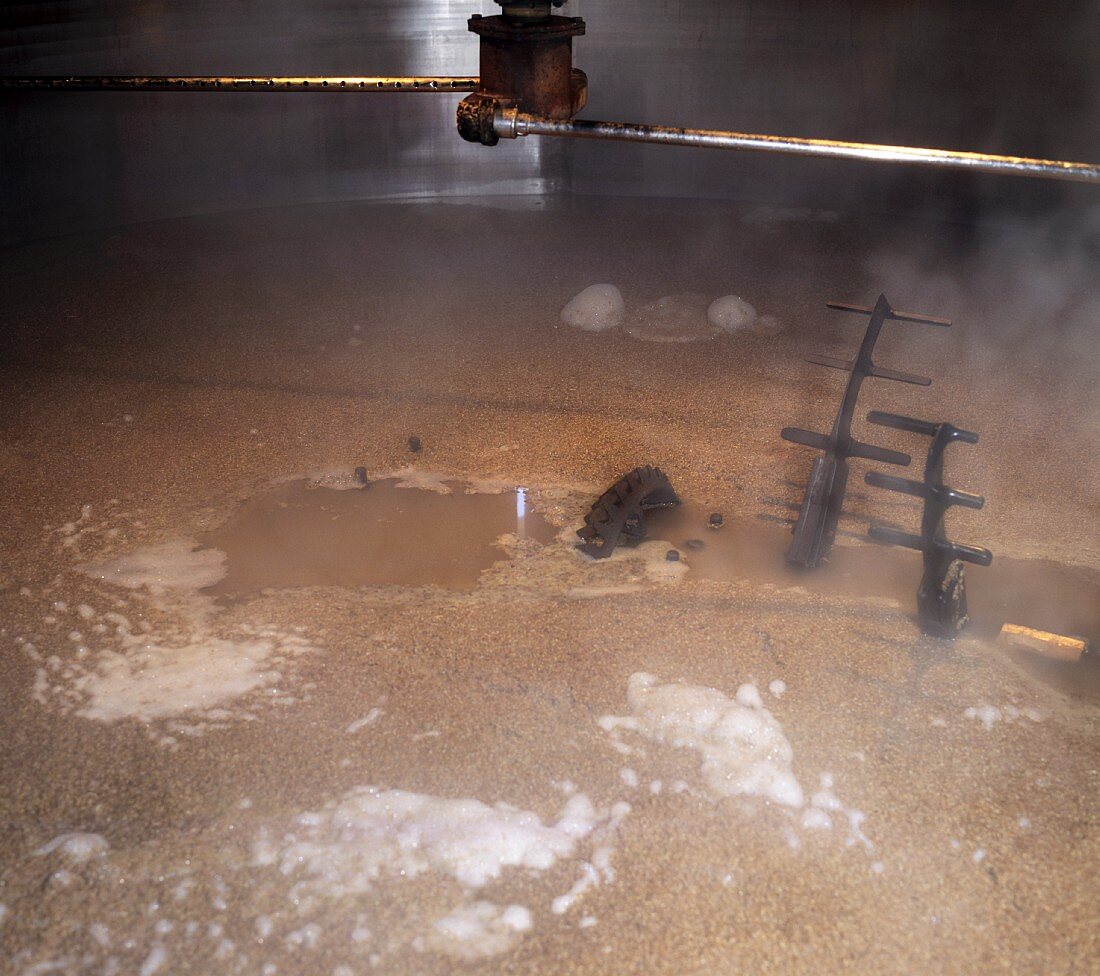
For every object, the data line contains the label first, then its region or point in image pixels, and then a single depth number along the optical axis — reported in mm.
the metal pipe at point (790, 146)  1759
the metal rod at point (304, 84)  2131
